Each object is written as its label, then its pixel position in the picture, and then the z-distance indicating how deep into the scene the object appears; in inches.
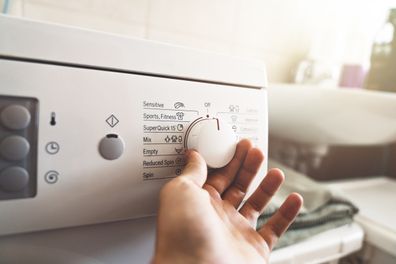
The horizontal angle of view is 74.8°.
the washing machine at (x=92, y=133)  8.6
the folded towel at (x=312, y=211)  17.6
